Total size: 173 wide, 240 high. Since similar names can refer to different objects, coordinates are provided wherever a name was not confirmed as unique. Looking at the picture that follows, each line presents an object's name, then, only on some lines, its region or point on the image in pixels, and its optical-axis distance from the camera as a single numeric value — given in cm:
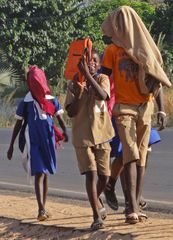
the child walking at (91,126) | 1365
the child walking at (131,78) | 1345
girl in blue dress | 1530
